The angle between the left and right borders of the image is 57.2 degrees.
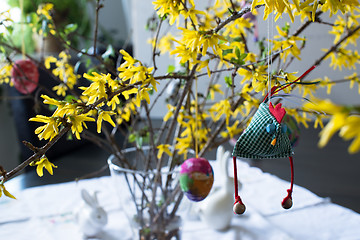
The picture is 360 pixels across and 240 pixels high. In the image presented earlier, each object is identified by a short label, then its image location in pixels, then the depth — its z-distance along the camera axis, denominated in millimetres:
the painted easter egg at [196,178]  443
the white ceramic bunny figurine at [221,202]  659
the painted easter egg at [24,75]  615
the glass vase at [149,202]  554
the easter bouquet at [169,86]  316
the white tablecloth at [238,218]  667
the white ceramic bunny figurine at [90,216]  665
